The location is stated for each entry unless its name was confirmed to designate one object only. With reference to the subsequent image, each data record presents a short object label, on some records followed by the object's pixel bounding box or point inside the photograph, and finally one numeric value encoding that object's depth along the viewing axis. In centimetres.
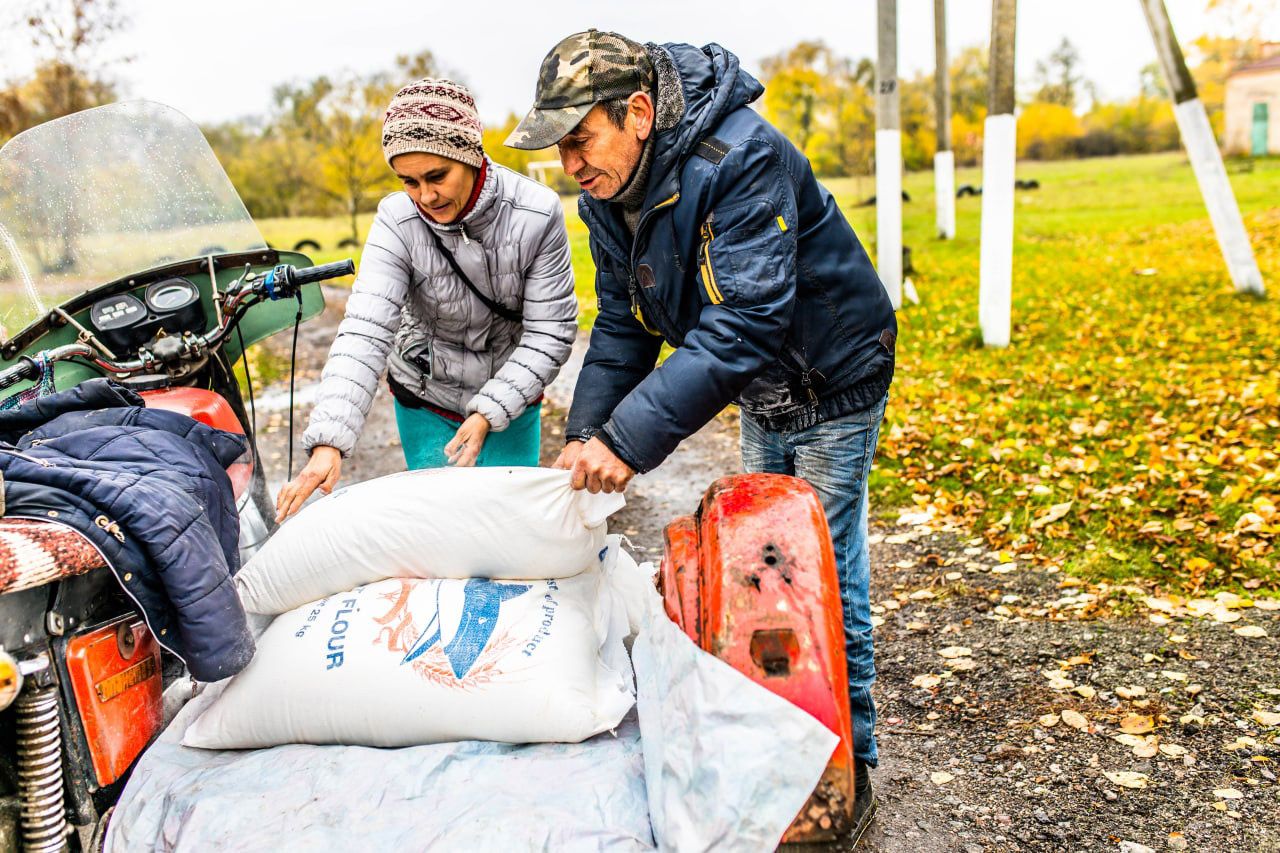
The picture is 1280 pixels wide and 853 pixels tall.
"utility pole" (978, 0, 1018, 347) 845
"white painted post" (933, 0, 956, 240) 1593
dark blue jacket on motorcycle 186
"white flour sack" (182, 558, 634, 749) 209
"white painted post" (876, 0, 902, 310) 1017
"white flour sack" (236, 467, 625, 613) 231
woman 268
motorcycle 184
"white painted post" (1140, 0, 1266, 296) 887
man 209
